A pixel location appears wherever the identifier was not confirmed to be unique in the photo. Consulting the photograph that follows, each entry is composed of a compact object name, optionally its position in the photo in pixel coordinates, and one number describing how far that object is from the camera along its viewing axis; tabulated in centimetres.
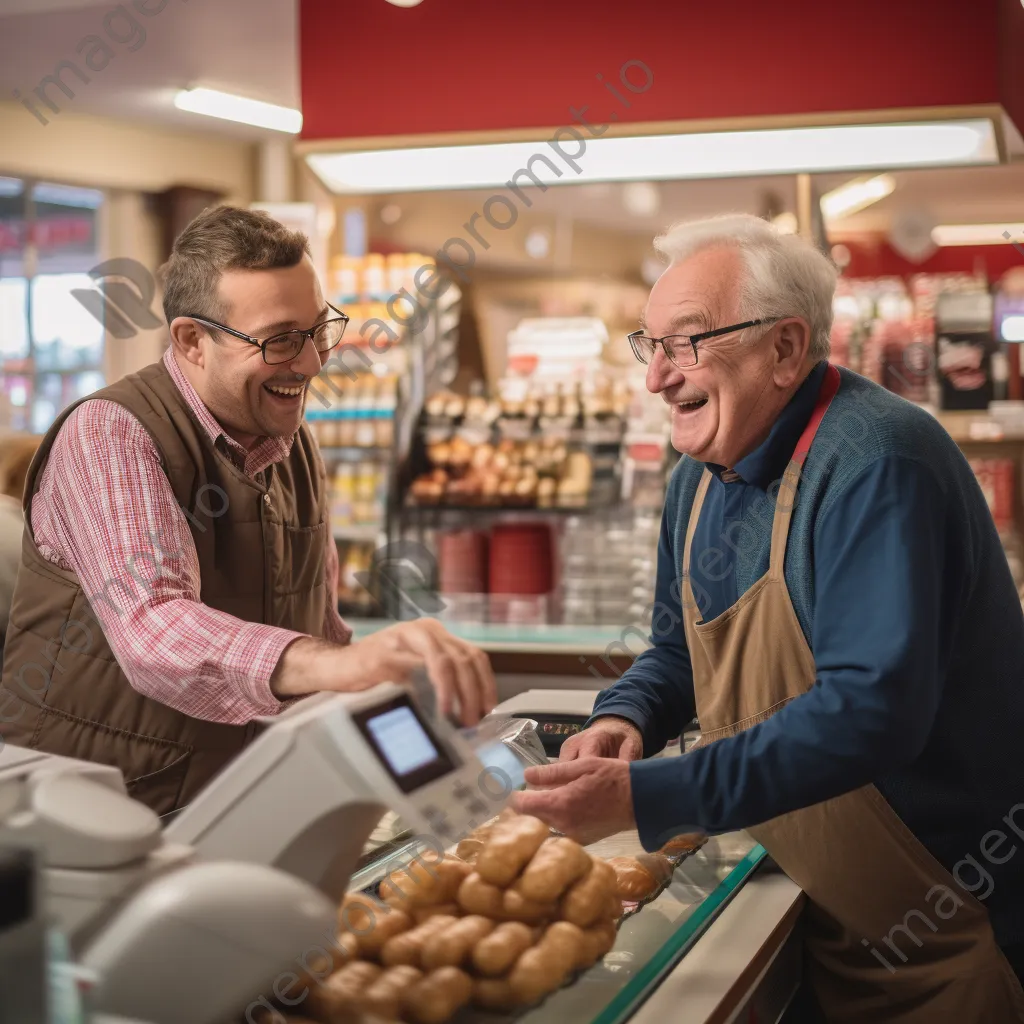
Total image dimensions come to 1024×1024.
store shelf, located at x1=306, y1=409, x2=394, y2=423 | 595
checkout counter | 112
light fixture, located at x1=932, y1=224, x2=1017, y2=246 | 686
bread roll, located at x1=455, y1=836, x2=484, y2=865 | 183
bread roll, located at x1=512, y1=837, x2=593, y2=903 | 154
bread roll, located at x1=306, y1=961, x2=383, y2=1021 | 133
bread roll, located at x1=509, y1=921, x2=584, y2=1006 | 143
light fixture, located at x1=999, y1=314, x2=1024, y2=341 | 641
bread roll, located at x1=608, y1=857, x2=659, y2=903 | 181
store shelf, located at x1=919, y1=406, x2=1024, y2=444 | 570
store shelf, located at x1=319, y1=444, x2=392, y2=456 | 602
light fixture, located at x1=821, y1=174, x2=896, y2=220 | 613
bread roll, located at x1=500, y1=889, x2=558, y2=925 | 154
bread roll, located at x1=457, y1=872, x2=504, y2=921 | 155
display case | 147
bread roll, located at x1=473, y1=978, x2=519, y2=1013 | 142
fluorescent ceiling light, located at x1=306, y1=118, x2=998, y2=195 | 455
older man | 175
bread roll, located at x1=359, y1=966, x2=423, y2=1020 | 134
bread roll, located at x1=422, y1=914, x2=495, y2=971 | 143
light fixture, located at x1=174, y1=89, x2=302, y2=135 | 877
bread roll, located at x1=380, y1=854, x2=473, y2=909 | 158
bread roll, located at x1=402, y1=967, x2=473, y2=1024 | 137
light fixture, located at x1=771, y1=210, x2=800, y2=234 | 565
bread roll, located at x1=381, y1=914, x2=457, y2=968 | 144
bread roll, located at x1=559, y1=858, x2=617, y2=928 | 156
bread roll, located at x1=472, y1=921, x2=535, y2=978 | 143
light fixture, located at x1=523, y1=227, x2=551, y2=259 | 733
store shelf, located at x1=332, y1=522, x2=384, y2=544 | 604
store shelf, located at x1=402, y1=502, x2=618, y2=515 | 561
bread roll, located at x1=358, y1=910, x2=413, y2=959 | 147
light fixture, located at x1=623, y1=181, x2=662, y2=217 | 707
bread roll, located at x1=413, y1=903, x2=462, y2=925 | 156
